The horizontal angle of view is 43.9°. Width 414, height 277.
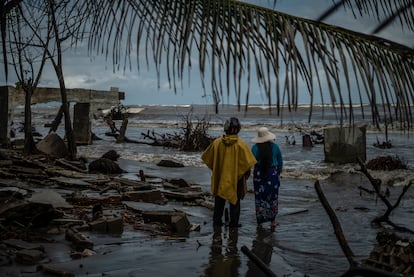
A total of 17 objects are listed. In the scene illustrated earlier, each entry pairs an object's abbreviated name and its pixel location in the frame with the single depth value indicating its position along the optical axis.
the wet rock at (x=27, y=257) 4.86
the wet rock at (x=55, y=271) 4.49
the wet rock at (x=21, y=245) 5.17
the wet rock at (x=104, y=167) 13.20
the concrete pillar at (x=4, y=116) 17.11
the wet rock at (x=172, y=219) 6.78
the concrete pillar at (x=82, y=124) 21.00
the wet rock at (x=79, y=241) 5.56
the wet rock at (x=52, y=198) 6.85
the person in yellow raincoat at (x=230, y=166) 7.48
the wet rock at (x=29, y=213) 5.93
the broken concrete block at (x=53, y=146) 15.29
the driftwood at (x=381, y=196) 4.08
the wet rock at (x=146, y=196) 8.98
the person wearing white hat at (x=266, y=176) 7.76
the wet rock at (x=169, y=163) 16.52
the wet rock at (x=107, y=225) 6.43
